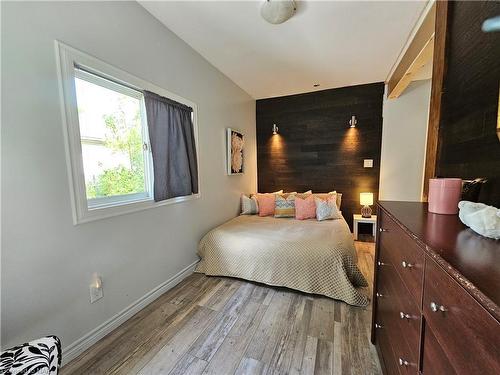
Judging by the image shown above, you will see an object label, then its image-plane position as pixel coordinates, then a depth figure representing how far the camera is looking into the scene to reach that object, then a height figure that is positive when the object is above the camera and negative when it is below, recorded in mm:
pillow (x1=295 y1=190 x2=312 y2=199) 3223 -408
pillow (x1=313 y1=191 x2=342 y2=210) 3138 -419
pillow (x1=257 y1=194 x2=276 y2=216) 3232 -551
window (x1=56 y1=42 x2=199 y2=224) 1285 +263
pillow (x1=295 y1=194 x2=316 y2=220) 2949 -561
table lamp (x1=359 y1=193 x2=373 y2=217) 3307 -544
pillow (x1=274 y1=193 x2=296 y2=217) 3062 -557
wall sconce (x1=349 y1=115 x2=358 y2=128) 3348 +762
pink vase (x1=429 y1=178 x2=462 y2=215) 922 -127
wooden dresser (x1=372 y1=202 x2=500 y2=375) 392 -334
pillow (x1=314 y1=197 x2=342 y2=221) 2844 -575
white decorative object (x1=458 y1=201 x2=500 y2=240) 624 -170
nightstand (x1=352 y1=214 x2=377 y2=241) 3221 -809
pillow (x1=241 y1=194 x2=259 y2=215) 3340 -579
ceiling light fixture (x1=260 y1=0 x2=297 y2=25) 1590 +1266
